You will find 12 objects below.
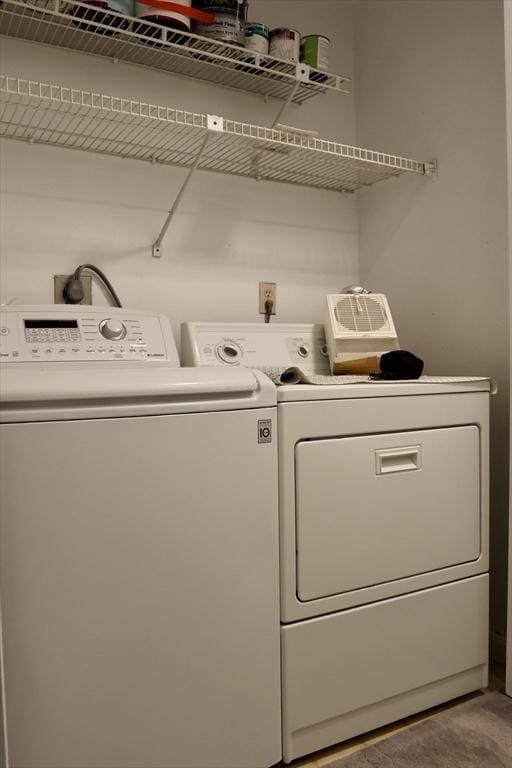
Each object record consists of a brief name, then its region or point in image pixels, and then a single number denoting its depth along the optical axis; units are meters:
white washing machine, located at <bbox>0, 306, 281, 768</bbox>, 1.02
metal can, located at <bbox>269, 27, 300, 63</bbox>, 1.75
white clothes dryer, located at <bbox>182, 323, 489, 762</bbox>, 1.30
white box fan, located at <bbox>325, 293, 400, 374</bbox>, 1.75
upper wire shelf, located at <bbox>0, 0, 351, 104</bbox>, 1.51
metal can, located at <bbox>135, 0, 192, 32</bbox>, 1.54
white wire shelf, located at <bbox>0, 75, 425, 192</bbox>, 1.62
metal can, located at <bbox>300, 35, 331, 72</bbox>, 1.81
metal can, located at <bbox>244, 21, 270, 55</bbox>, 1.71
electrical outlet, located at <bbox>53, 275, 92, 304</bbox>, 1.70
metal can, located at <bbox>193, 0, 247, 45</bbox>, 1.63
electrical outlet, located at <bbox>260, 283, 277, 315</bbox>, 2.07
